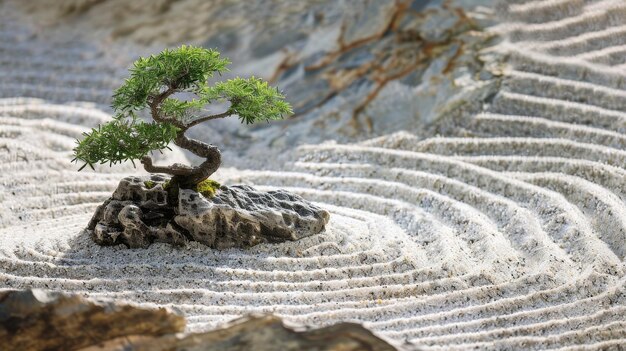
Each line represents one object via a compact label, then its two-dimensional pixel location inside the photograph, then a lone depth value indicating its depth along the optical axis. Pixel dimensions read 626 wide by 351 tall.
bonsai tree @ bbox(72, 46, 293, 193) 8.58
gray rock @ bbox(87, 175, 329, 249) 9.01
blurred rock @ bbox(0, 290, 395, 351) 6.40
